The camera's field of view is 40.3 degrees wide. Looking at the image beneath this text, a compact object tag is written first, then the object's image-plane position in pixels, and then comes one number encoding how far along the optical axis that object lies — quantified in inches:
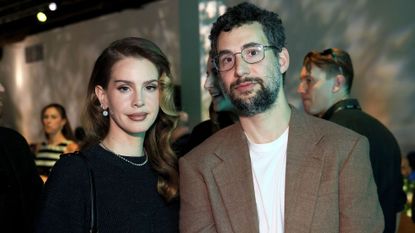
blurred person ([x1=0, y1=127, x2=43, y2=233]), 90.7
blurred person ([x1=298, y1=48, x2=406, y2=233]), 110.7
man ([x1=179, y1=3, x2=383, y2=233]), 64.4
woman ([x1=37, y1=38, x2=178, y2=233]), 68.5
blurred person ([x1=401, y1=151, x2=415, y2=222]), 158.9
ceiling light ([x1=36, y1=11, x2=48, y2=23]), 256.9
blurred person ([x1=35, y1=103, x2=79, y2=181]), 194.7
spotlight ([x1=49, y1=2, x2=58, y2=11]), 235.9
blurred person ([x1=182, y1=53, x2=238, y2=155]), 102.8
